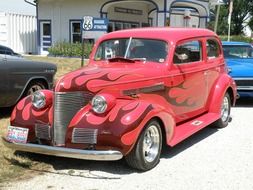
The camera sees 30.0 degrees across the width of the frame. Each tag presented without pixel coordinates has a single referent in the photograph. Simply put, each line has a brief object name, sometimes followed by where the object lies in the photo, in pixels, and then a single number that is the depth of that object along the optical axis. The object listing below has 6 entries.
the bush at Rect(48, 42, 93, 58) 23.66
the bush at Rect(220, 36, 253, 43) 41.73
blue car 10.98
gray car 8.34
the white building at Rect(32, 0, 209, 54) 25.23
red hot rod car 5.50
